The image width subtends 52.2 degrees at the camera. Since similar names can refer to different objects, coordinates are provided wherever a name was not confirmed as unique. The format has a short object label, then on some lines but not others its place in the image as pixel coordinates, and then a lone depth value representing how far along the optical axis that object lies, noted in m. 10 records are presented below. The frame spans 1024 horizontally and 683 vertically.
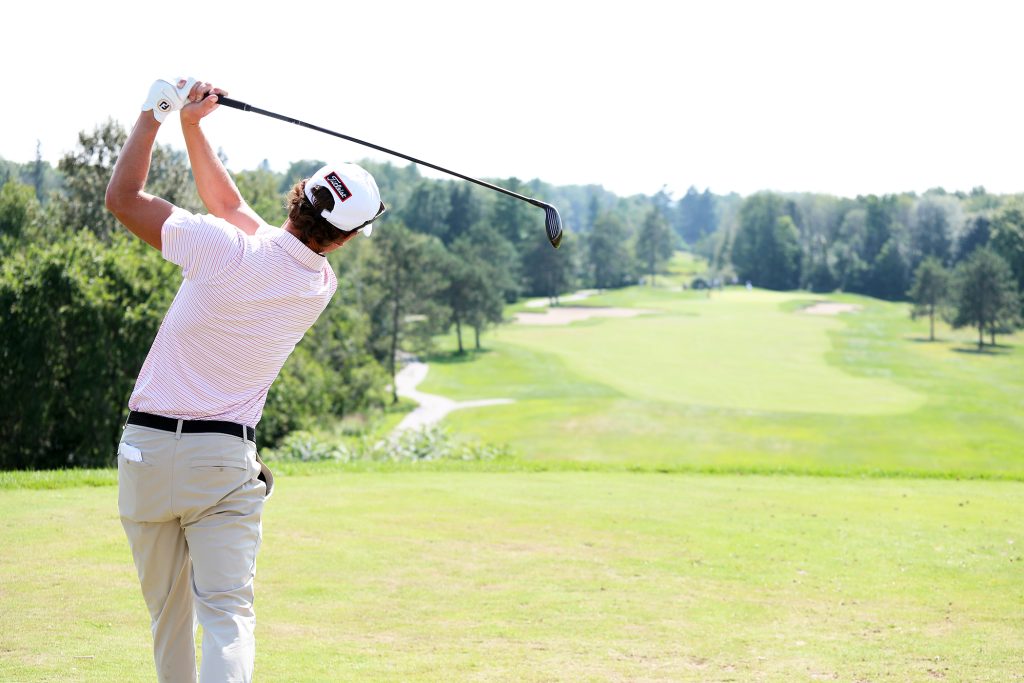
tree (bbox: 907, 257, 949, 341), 67.44
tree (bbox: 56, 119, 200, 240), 33.06
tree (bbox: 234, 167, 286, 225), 38.91
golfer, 3.13
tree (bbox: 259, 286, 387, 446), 24.44
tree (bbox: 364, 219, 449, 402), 55.66
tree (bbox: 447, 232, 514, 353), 64.50
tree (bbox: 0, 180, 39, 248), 34.00
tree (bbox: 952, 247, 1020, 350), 61.39
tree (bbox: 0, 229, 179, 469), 18.62
